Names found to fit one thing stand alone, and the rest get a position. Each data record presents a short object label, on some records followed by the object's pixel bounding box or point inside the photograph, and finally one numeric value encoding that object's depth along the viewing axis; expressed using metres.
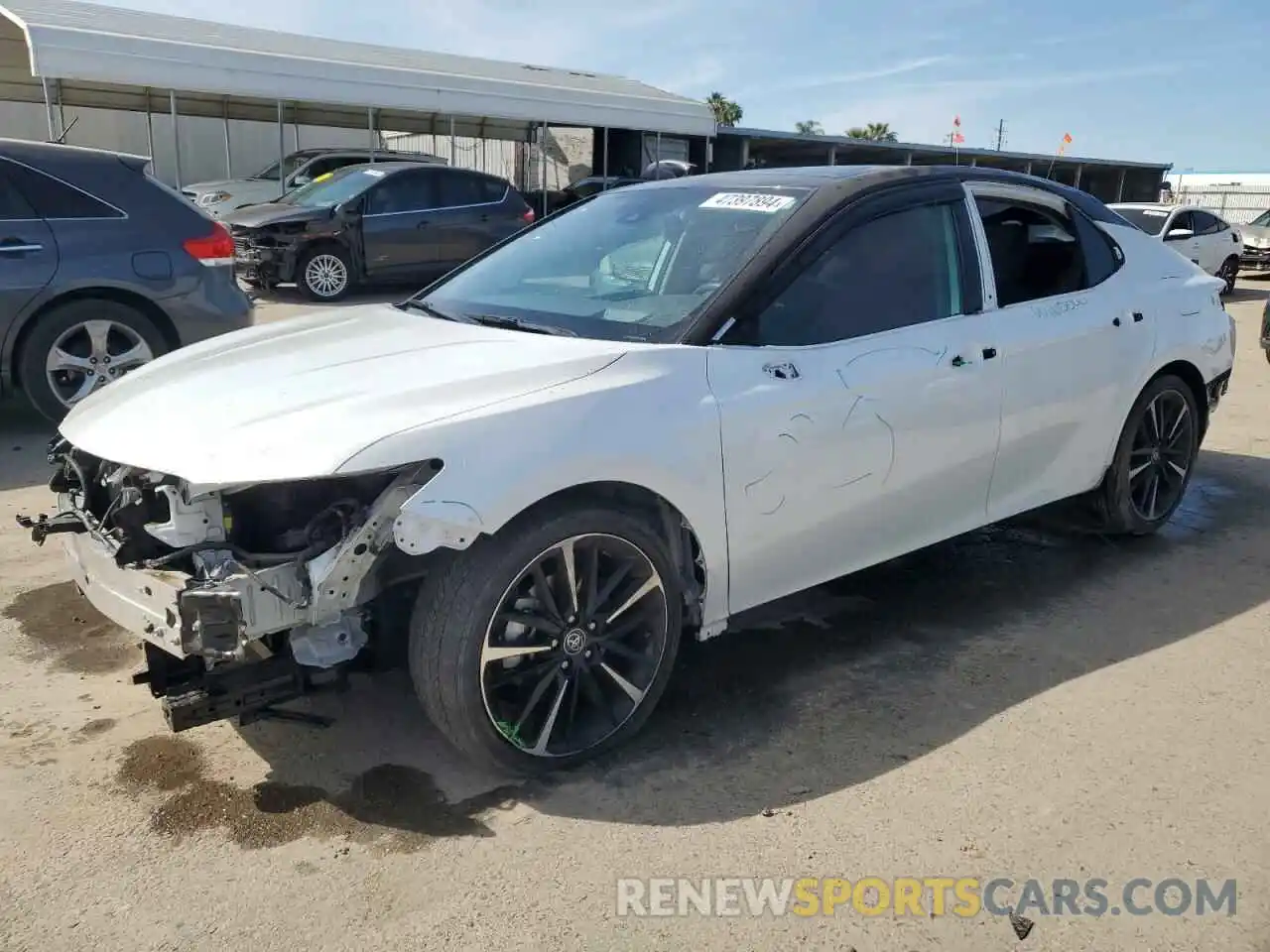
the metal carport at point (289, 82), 15.28
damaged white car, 2.63
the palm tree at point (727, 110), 60.31
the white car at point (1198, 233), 16.55
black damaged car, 12.90
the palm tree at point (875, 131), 64.19
